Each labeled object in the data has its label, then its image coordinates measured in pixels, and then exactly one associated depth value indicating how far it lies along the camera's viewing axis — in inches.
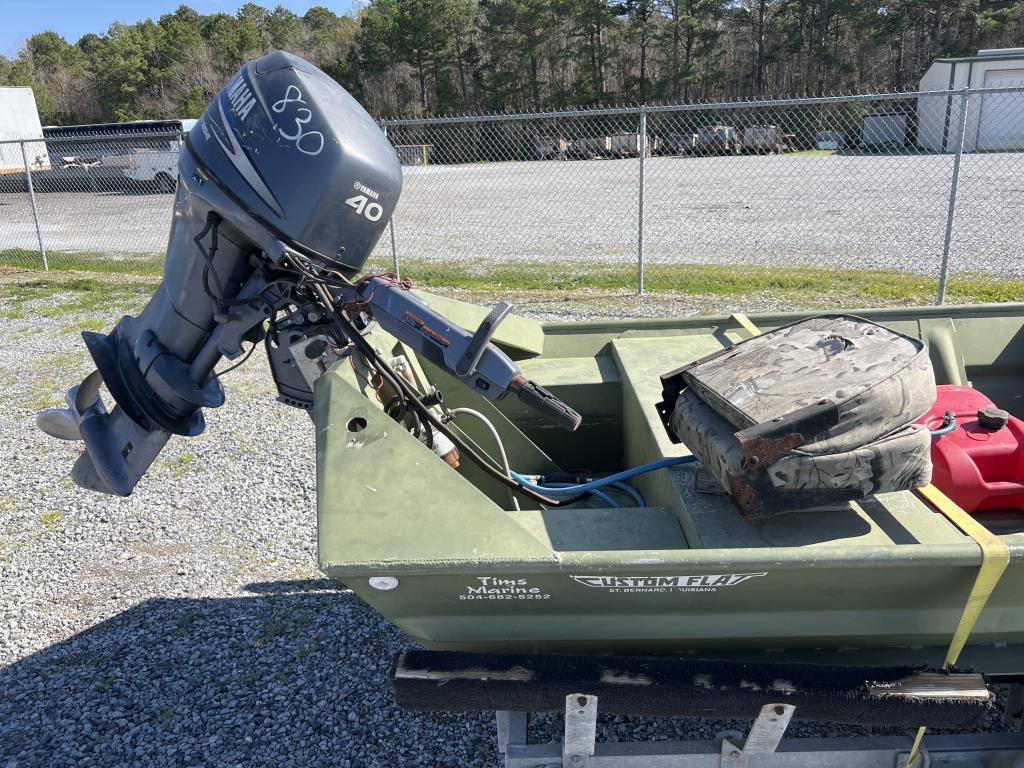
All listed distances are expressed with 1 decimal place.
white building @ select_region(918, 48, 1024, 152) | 849.5
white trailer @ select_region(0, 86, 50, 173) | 993.7
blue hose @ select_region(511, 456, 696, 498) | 90.7
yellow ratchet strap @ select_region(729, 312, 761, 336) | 121.9
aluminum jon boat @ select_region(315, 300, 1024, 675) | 68.6
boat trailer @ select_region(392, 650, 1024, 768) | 72.3
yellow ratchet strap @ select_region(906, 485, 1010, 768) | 66.1
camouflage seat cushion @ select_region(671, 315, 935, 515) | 71.5
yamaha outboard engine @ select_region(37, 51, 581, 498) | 80.4
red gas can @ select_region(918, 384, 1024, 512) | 90.4
